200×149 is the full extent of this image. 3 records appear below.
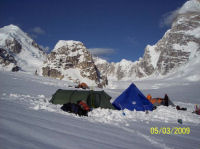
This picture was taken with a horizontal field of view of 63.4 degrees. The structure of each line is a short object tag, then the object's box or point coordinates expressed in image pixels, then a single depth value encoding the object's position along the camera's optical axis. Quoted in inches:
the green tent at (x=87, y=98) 405.4
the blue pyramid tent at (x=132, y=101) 447.2
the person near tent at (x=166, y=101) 618.2
